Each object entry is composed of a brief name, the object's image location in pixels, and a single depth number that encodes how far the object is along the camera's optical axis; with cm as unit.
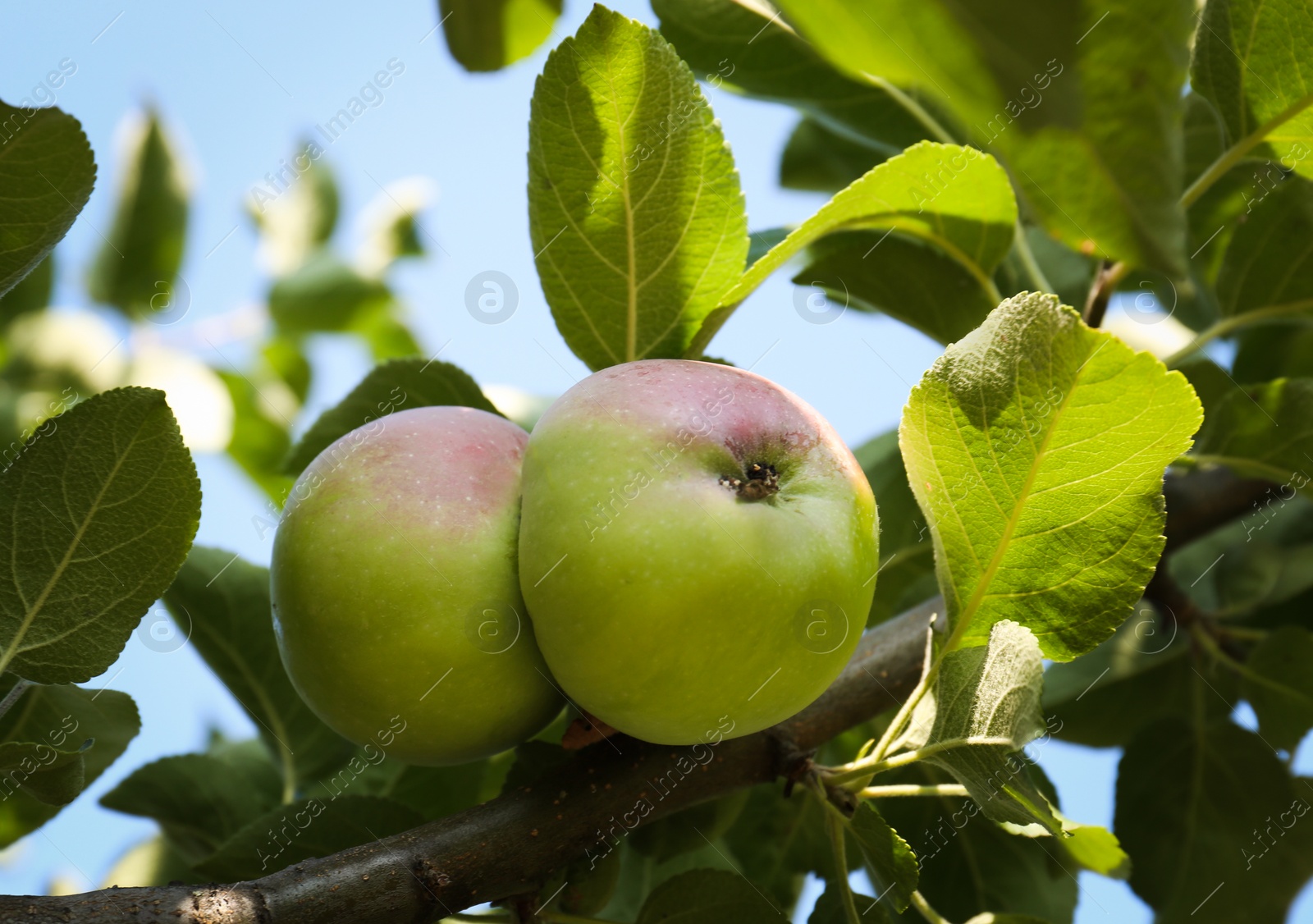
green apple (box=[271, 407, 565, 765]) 83
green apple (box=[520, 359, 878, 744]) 82
